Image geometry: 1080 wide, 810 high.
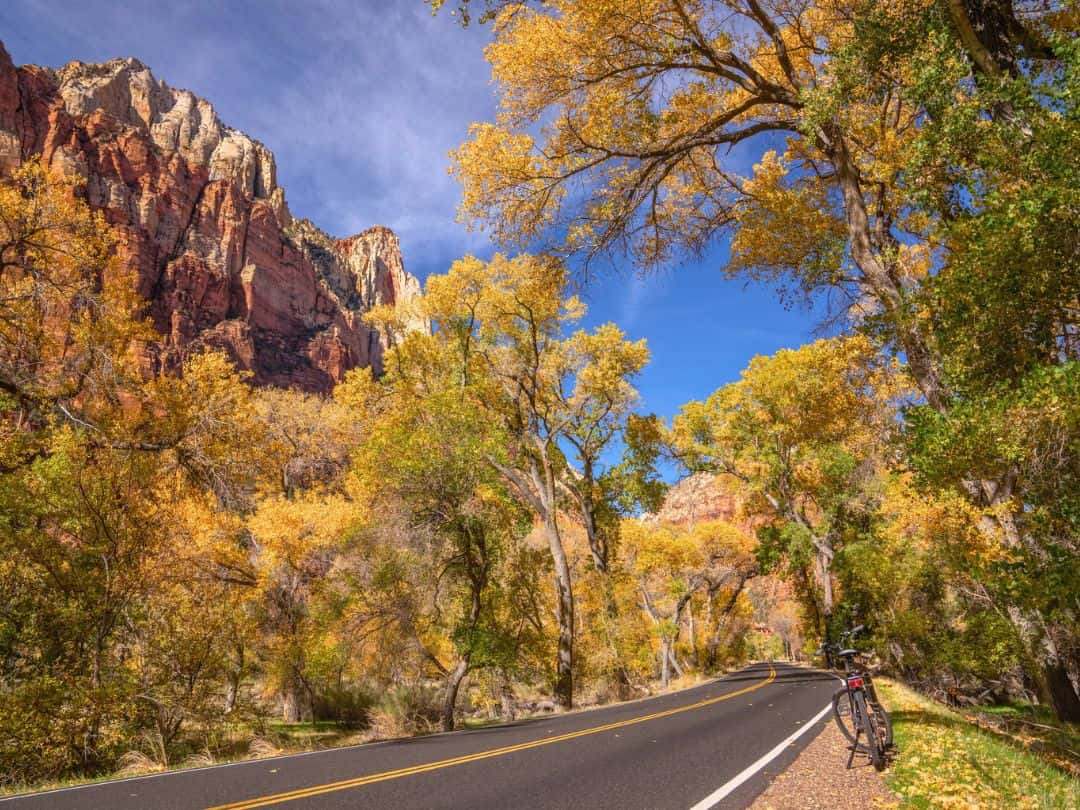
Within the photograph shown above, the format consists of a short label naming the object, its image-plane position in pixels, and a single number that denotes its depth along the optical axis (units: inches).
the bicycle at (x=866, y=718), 228.4
